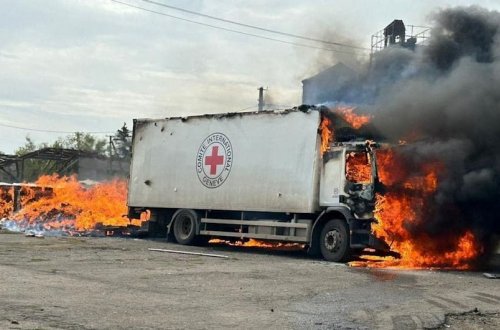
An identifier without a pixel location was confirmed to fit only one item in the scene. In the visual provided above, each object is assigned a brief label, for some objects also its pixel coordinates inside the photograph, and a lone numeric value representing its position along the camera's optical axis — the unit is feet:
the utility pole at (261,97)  141.77
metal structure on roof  92.25
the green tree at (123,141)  143.55
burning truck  45.37
